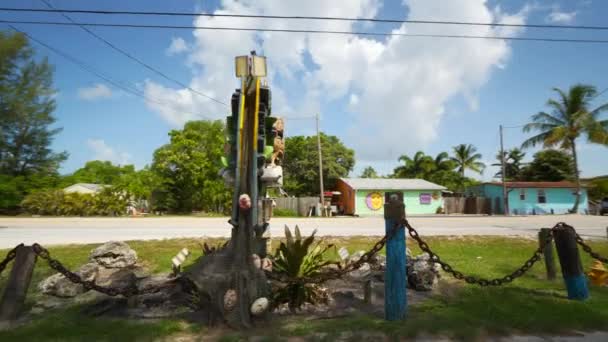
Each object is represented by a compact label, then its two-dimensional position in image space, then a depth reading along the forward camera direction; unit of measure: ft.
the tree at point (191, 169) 104.42
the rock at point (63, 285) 16.31
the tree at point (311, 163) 124.67
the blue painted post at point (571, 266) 15.28
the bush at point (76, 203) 94.58
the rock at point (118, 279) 15.24
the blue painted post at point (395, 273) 12.64
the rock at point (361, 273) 19.45
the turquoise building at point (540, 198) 106.73
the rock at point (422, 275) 17.47
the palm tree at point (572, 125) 93.09
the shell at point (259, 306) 12.00
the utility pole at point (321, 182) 88.97
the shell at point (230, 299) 12.08
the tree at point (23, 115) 60.54
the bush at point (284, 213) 92.68
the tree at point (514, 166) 160.97
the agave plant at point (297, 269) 14.56
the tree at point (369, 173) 165.37
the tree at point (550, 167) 143.98
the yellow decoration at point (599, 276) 18.26
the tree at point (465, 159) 148.15
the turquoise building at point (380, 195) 101.71
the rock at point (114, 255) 19.53
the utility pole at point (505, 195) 99.52
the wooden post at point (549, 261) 19.33
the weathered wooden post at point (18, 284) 13.15
